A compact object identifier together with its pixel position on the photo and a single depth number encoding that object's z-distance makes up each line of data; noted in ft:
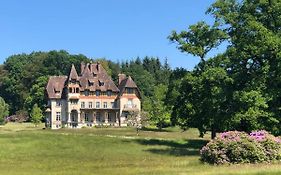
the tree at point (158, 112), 326.44
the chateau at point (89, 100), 362.74
